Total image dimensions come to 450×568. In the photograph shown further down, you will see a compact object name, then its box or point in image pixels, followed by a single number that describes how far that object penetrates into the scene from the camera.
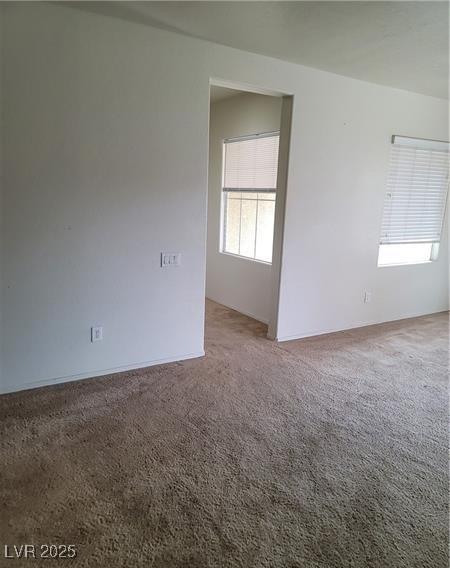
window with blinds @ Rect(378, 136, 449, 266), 4.66
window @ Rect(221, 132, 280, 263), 4.68
